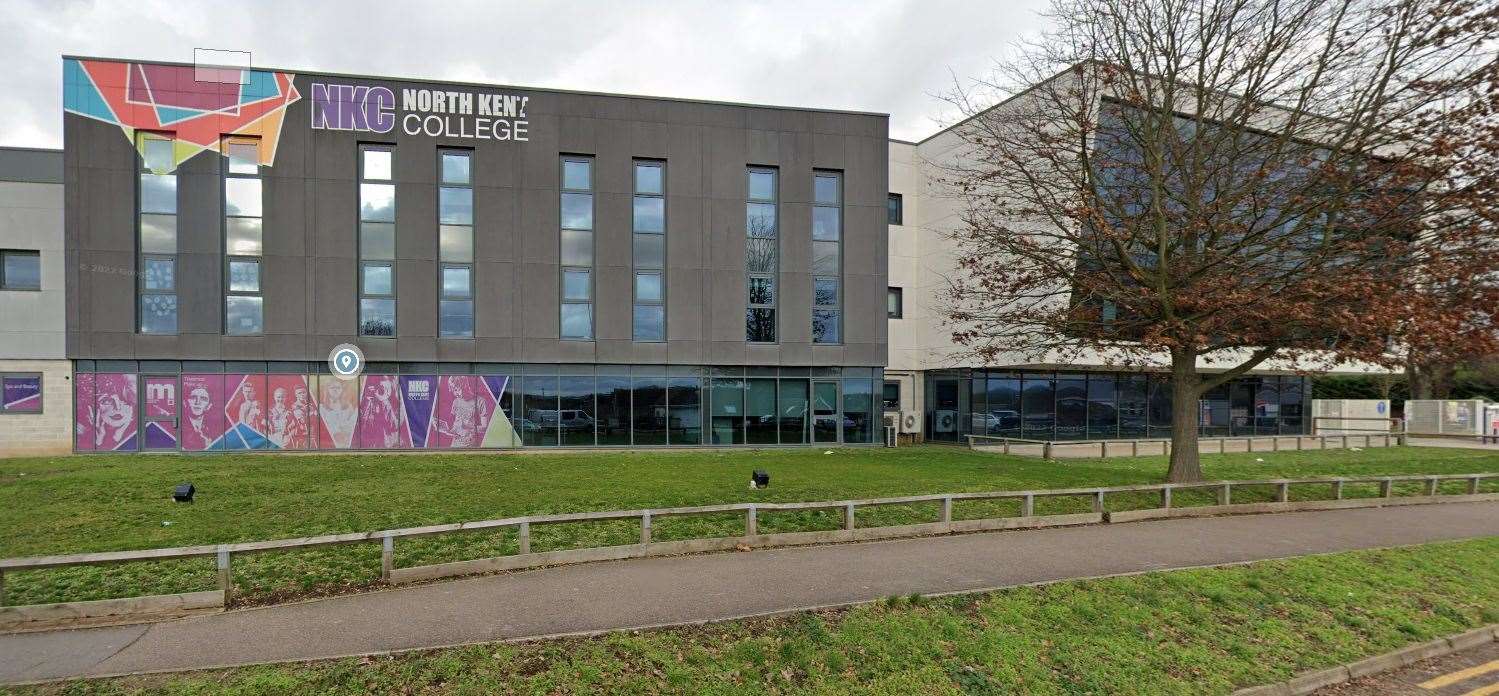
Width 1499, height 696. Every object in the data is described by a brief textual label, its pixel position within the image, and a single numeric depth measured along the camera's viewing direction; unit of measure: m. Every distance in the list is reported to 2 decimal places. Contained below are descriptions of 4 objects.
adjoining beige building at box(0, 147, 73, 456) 19.97
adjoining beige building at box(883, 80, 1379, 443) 26.31
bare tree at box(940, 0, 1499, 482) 11.48
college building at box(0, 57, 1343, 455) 20.47
